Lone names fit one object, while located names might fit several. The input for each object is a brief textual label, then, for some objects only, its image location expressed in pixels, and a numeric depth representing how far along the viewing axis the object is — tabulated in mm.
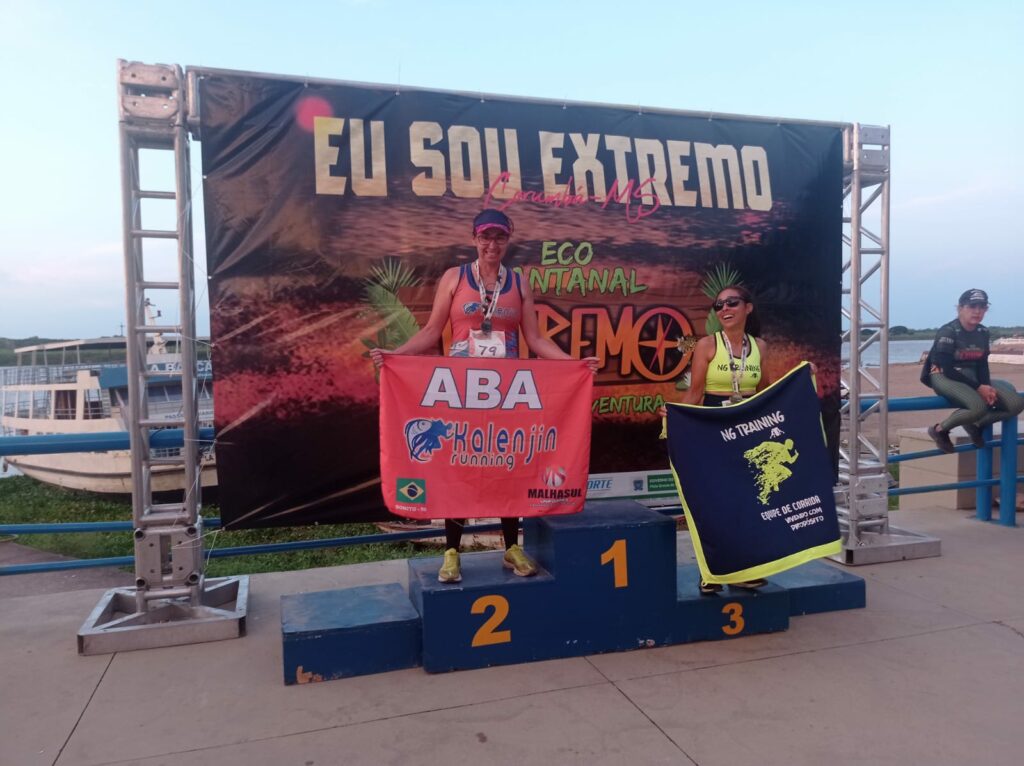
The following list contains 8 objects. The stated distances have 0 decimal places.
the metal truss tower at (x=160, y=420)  4156
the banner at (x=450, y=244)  4539
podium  3613
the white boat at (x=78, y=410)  16438
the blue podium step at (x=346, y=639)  3549
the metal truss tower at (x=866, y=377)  5574
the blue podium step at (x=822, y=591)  4363
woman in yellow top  4117
